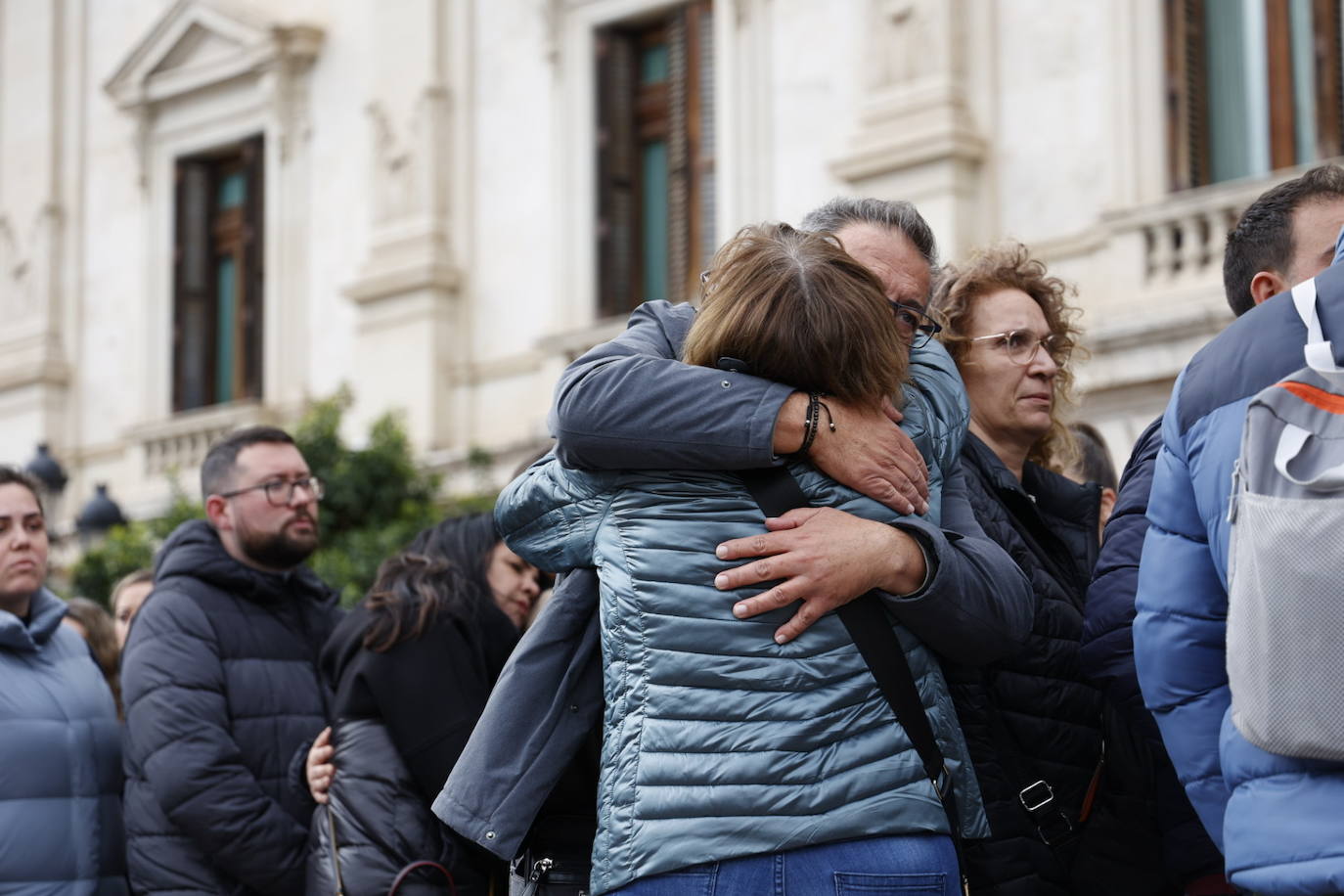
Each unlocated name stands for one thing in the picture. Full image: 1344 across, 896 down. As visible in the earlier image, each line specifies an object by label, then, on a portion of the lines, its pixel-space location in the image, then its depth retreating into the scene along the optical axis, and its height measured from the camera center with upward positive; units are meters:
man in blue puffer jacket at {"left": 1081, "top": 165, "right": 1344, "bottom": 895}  3.29 -0.03
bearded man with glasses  4.75 -0.38
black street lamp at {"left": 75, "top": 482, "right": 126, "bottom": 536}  13.29 +0.14
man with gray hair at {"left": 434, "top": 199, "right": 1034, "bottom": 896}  2.86 -0.01
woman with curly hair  3.26 -0.12
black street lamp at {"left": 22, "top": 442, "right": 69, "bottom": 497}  13.70 +0.46
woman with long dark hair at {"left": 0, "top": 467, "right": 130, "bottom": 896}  4.96 -0.53
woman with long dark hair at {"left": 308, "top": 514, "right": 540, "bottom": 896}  4.24 -0.41
